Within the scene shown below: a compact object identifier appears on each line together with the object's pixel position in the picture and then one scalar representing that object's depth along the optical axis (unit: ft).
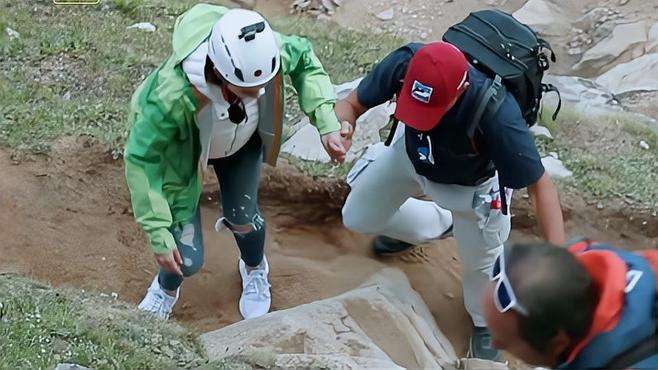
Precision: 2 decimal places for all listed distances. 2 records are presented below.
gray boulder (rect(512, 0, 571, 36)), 41.55
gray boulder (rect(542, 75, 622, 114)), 27.00
